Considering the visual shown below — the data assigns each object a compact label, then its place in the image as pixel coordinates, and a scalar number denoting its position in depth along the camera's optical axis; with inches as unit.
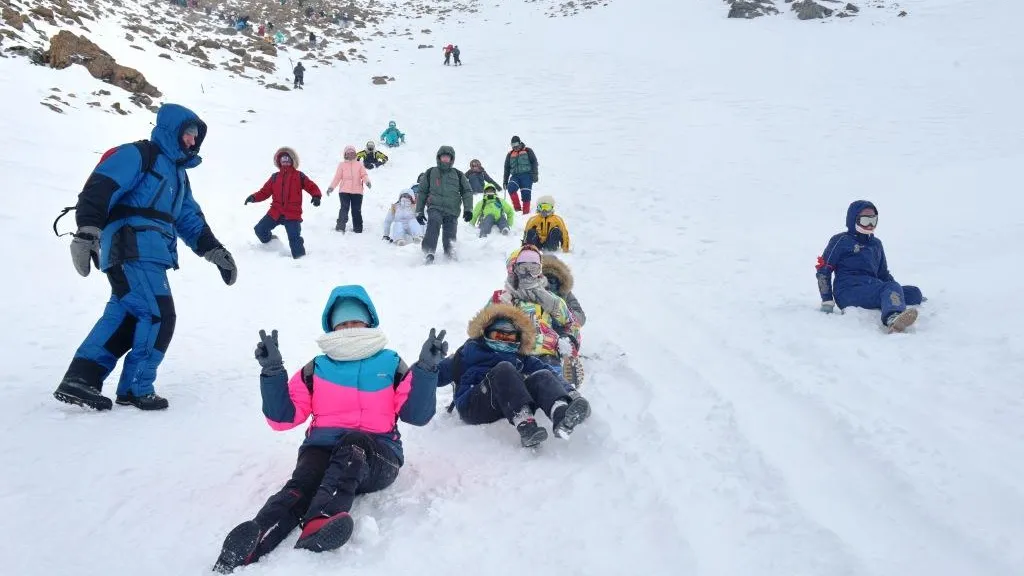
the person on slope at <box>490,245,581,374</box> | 205.5
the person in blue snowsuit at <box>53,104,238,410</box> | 151.5
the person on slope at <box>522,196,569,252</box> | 364.2
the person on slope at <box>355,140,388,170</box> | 606.3
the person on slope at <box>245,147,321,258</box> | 346.6
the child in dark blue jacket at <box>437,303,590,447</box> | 147.1
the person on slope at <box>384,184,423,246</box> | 406.0
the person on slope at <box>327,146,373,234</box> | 414.3
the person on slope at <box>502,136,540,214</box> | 492.4
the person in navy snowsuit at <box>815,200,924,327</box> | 233.3
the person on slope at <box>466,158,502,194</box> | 502.6
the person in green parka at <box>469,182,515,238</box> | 425.1
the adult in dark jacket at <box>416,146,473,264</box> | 359.3
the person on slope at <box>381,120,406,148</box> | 715.4
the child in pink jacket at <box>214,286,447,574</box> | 120.8
